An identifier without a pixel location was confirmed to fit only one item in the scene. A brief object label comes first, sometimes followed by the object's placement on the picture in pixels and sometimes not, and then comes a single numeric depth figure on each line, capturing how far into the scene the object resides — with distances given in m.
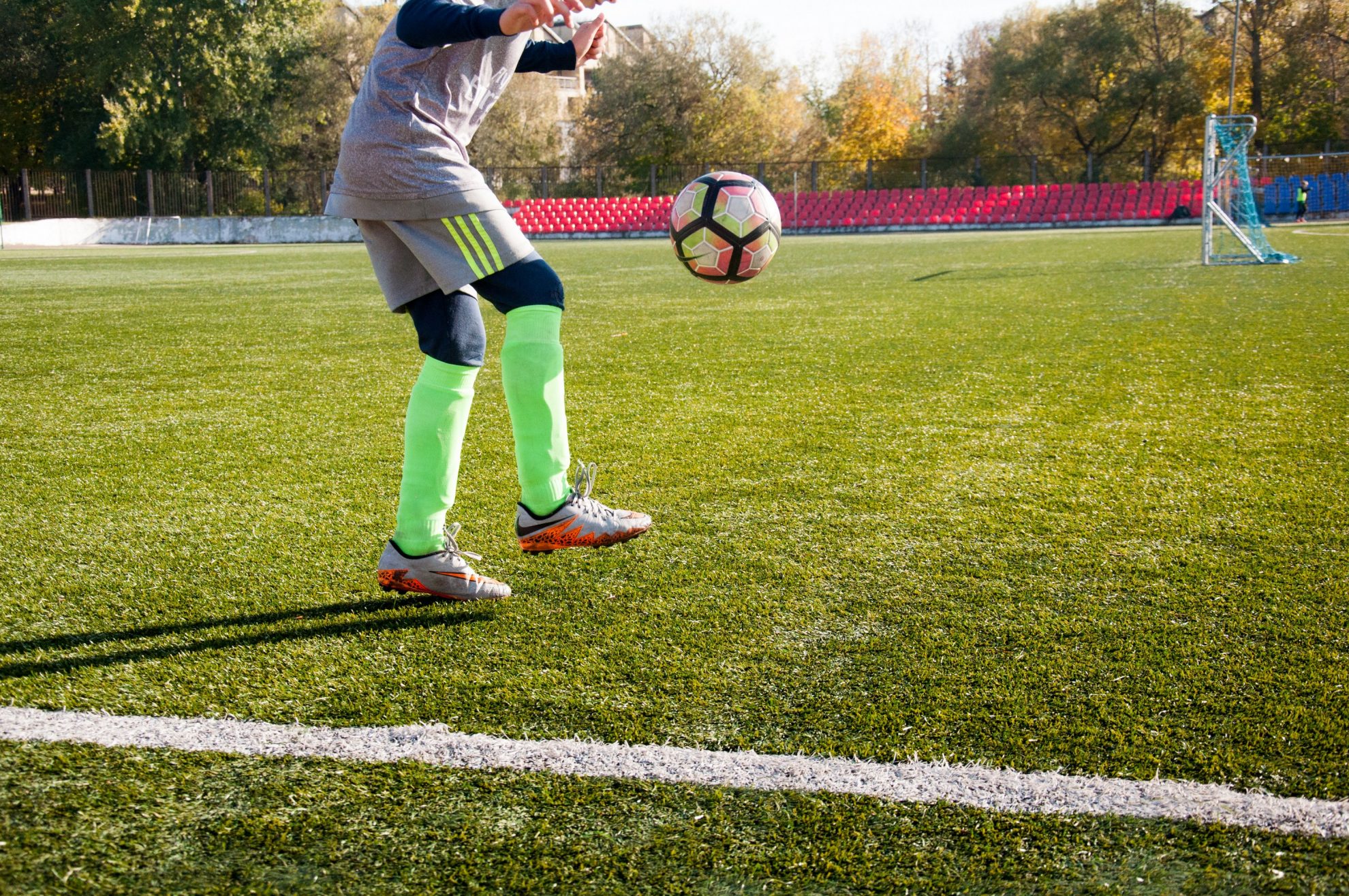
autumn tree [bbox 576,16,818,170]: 58.62
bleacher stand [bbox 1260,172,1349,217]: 38.47
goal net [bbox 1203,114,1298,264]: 16.97
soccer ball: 4.39
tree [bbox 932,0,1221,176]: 51.97
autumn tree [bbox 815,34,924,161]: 62.88
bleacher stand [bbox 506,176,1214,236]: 42.34
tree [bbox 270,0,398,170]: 52.75
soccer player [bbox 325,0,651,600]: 2.82
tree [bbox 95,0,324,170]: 48.28
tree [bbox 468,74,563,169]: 55.16
